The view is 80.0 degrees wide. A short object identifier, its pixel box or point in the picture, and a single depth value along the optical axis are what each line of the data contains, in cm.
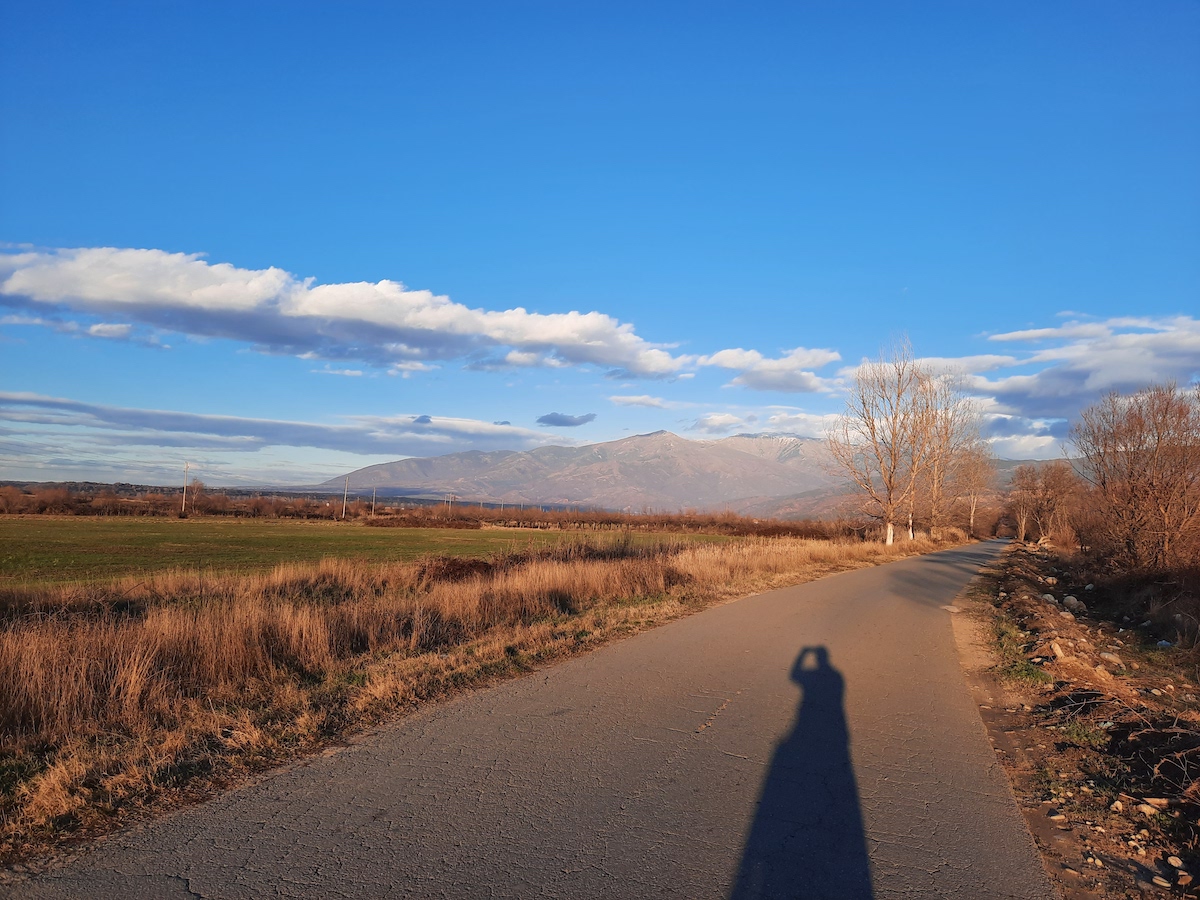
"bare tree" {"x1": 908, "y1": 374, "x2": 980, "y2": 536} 4738
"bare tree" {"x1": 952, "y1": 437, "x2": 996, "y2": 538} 6097
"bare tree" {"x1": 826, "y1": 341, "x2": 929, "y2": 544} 4594
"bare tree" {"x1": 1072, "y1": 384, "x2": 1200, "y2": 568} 2109
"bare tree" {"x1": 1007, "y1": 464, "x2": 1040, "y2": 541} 7119
